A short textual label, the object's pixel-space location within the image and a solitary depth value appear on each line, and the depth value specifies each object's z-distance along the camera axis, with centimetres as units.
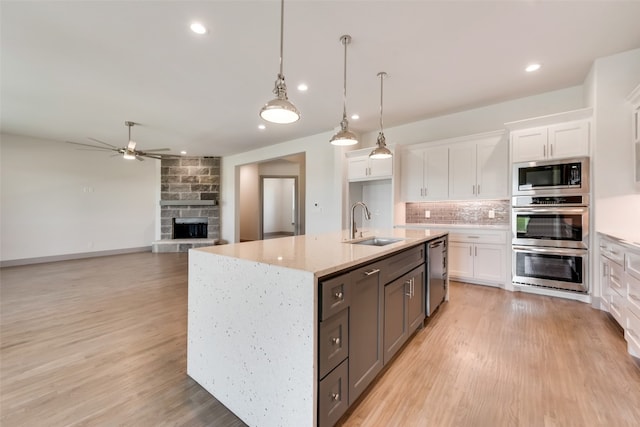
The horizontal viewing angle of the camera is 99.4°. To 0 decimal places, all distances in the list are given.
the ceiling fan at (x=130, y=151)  496
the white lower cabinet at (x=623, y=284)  205
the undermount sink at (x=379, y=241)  265
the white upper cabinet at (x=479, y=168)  398
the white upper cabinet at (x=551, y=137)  326
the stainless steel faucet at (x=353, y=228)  270
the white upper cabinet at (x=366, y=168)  479
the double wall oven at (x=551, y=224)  327
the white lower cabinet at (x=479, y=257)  389
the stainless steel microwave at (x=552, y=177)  326
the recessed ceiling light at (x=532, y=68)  308
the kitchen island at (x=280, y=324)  125
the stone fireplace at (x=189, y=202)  791
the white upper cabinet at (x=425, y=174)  448
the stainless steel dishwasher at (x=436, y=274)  272
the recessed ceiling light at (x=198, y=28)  235
